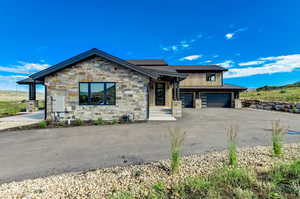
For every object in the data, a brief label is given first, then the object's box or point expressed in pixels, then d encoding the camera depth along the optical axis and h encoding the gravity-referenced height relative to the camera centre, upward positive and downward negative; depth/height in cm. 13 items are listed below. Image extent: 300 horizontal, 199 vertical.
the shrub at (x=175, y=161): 264 -126
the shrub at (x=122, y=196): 194 -148
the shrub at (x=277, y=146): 323 -116
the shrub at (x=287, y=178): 206 -142
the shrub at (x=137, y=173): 261 -151
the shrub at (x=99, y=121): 777 -126
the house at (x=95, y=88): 802 +83
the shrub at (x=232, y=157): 283 -126
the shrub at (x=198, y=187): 205 -146
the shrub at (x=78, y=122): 767 -128
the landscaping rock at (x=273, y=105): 1216 -57
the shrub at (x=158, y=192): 200 -150
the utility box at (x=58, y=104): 800 -19
